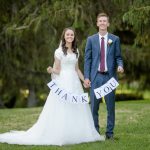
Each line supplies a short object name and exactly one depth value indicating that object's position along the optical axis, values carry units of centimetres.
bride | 1142
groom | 1122
